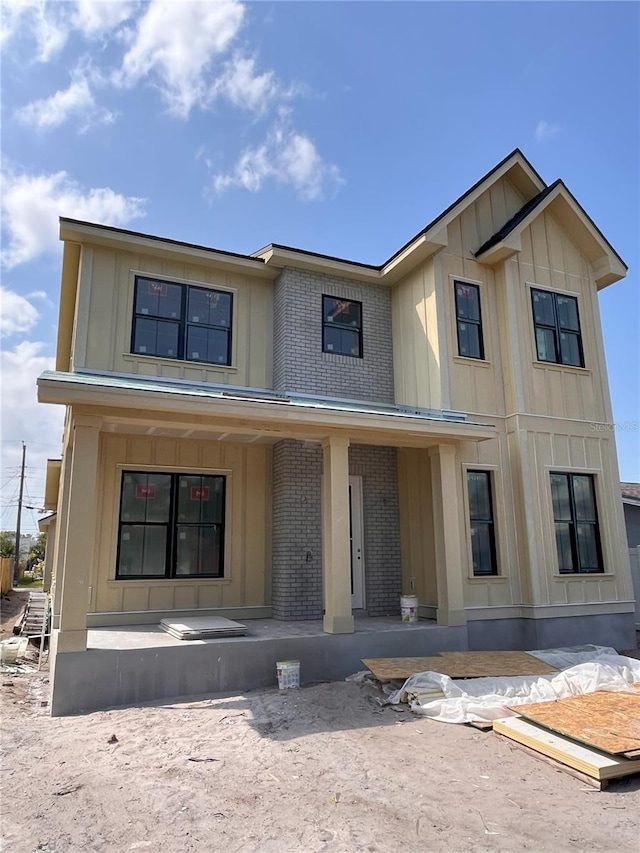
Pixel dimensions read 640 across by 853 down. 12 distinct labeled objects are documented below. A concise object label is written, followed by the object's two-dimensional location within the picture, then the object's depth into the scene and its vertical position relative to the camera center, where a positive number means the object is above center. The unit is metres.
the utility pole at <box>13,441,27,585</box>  34.99 -0.15
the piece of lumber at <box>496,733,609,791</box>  4.67 -1.80
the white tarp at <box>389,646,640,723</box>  6.41 -1.59
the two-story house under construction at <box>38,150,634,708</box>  9.38 +1.97
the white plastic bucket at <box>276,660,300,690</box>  7.41 -1.45
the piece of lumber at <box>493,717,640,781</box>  4.73 -1.69
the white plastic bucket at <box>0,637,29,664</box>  9.94 -1.54
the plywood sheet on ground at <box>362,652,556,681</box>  7.39 -1.43
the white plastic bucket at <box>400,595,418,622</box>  9.45 -0.83
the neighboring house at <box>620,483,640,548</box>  17.00 +1.02
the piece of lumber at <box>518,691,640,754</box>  5.12 -1.58
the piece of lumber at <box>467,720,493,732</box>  6.12 -1.75
